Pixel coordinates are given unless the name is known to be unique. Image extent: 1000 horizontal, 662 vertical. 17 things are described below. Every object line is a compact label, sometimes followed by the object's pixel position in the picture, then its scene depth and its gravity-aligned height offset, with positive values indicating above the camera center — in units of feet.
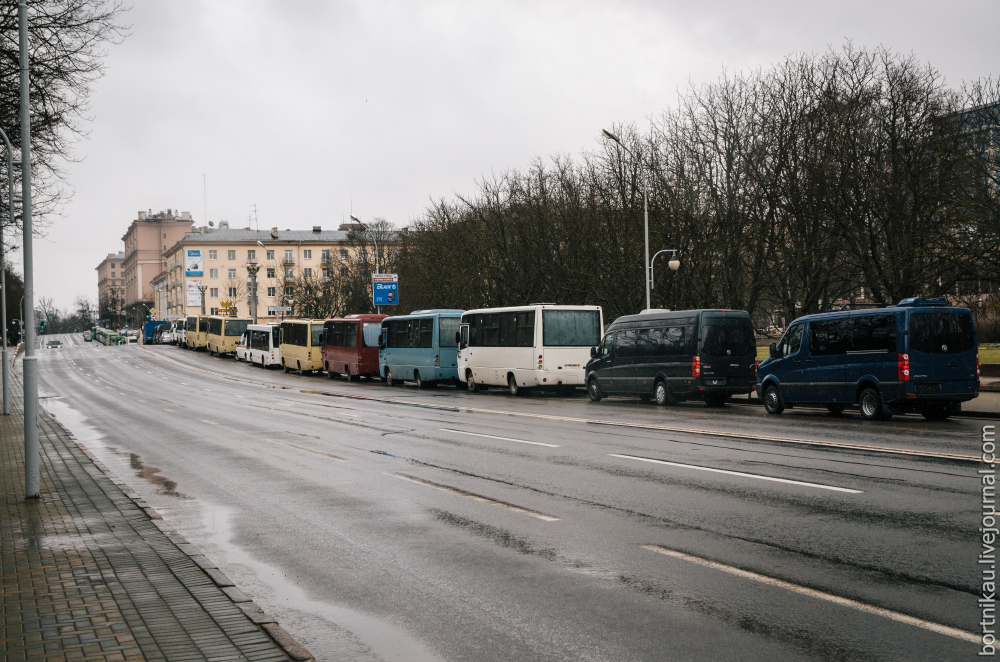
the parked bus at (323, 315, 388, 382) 146.41 -2.56
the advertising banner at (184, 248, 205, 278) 360.56 +31.06
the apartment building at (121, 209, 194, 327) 567.59 +57.15
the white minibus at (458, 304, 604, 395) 100.94 -1.86
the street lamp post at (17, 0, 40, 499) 36.29 +0.03
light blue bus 124.57 -2.53
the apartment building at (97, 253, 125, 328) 580.71 +15.30
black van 80.02 -2.83
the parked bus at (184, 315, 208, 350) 268.21 +0.09
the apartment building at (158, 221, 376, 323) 442.91 +36.17
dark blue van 59.93 -2.65
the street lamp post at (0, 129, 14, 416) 72.39 +2.32
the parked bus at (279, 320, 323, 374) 169.17 -2.79
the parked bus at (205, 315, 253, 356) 240.73 -0.12
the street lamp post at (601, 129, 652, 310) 105.95 +7.47
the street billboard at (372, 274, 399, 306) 188.34 +8.58
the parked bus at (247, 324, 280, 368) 196.75 -3.14
